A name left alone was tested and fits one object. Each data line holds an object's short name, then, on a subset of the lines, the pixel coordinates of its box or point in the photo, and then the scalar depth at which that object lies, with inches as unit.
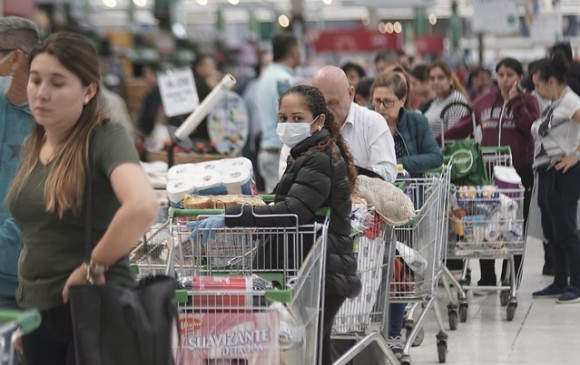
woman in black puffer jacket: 341.1
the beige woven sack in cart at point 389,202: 394.3
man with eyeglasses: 298.3
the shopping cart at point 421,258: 440.2
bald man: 447.5
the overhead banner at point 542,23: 1249.5
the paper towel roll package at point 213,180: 372.9
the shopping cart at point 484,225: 562.2
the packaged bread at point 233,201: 347.4
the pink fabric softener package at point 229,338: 279.3
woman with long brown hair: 241.0
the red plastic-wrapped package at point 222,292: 282.6
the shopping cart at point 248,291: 280.6
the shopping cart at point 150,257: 328.3
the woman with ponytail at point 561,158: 633.7
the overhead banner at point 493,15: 1152.7
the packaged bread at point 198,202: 352.5
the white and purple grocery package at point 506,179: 581.9
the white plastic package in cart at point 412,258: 437.7
